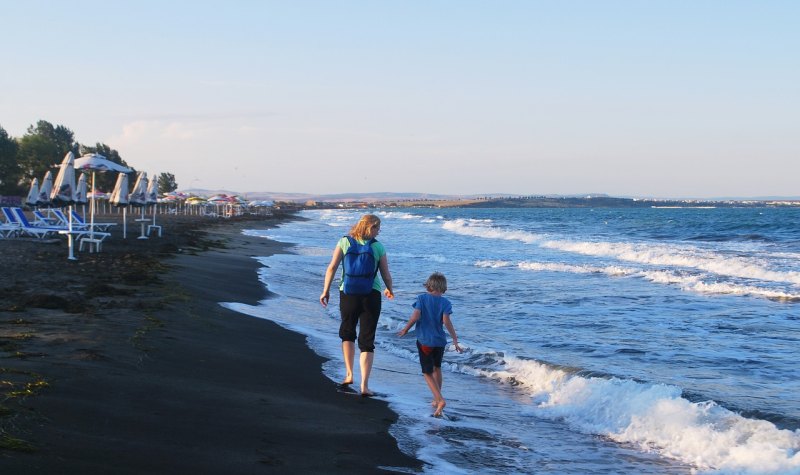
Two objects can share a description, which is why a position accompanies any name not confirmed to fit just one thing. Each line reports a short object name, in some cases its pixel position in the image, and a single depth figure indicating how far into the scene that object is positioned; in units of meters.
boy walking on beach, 7.52
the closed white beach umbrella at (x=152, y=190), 41.34
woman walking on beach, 7.76
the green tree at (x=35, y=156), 72.69
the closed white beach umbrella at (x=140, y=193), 30.73
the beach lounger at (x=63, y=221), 26.80
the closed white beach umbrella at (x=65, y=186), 21.80
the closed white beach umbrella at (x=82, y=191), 25.56
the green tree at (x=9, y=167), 67.50
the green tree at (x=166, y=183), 128.12
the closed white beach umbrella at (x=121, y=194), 28.21
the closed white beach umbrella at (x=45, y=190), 31.92
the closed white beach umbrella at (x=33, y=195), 33.03
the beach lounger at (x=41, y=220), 28.84
